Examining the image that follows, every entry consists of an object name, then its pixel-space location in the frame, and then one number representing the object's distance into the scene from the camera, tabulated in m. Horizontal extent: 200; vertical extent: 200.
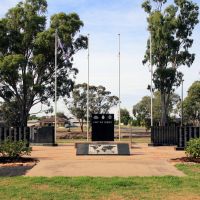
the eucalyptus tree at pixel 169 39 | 30.36
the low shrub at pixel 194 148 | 11.60
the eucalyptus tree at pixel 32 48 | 31.60
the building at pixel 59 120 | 61.23
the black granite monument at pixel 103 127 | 19.77
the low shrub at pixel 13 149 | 11.98
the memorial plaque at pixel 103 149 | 14.86
